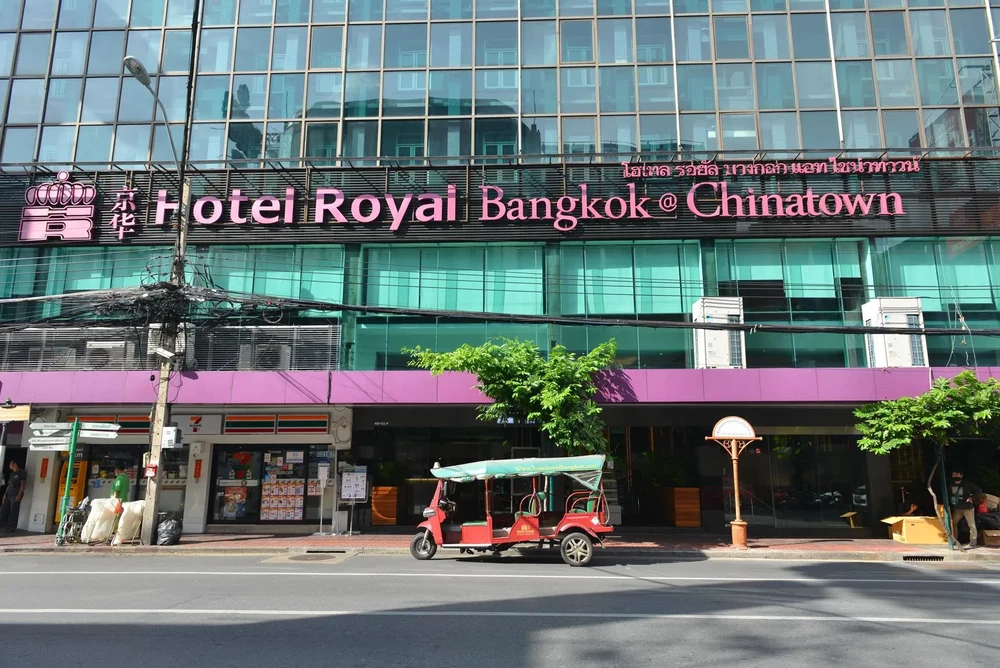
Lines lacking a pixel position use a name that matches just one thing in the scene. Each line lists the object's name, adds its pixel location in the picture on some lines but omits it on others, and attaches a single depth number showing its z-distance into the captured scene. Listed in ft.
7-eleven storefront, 63.41
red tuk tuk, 44.27
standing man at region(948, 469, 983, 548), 53.52
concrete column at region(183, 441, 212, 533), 62.85
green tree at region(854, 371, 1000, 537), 50.16
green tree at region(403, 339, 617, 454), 49.88
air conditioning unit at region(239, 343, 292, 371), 59.67
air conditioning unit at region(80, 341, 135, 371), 60.23
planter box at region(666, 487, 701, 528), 62.39
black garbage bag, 53.21
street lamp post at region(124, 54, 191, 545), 52.90
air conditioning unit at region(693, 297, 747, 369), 59.82
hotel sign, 63.52
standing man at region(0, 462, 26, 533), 62.64
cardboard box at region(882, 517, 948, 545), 54.49
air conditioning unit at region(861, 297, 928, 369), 58.29
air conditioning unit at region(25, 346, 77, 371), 60.34
